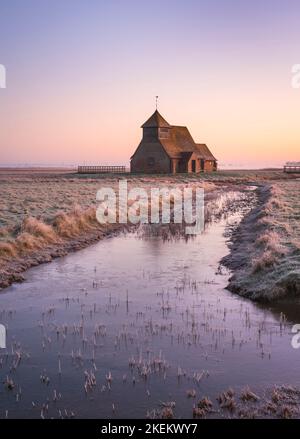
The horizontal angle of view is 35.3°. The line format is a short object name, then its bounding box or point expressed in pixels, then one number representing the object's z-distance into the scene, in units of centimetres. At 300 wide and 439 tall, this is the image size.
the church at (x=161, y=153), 7081
